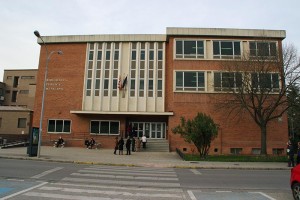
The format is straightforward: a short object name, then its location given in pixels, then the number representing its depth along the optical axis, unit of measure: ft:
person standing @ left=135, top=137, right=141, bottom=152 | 92.98
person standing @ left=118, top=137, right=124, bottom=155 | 80.43
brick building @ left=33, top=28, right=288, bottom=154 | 96.48
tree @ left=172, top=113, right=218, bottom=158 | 70.64
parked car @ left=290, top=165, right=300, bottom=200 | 24.49
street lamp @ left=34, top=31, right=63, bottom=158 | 62.75
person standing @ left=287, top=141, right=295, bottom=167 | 60.25
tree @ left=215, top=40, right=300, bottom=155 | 78.18
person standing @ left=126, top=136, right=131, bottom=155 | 79.65
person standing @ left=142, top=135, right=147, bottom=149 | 93.43
